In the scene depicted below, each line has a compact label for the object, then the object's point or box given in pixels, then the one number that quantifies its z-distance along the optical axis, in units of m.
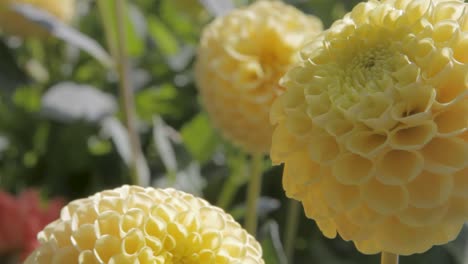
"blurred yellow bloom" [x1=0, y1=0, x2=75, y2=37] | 1.22
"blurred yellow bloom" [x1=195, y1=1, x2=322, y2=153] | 0.87
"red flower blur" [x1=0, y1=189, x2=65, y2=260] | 0.99
